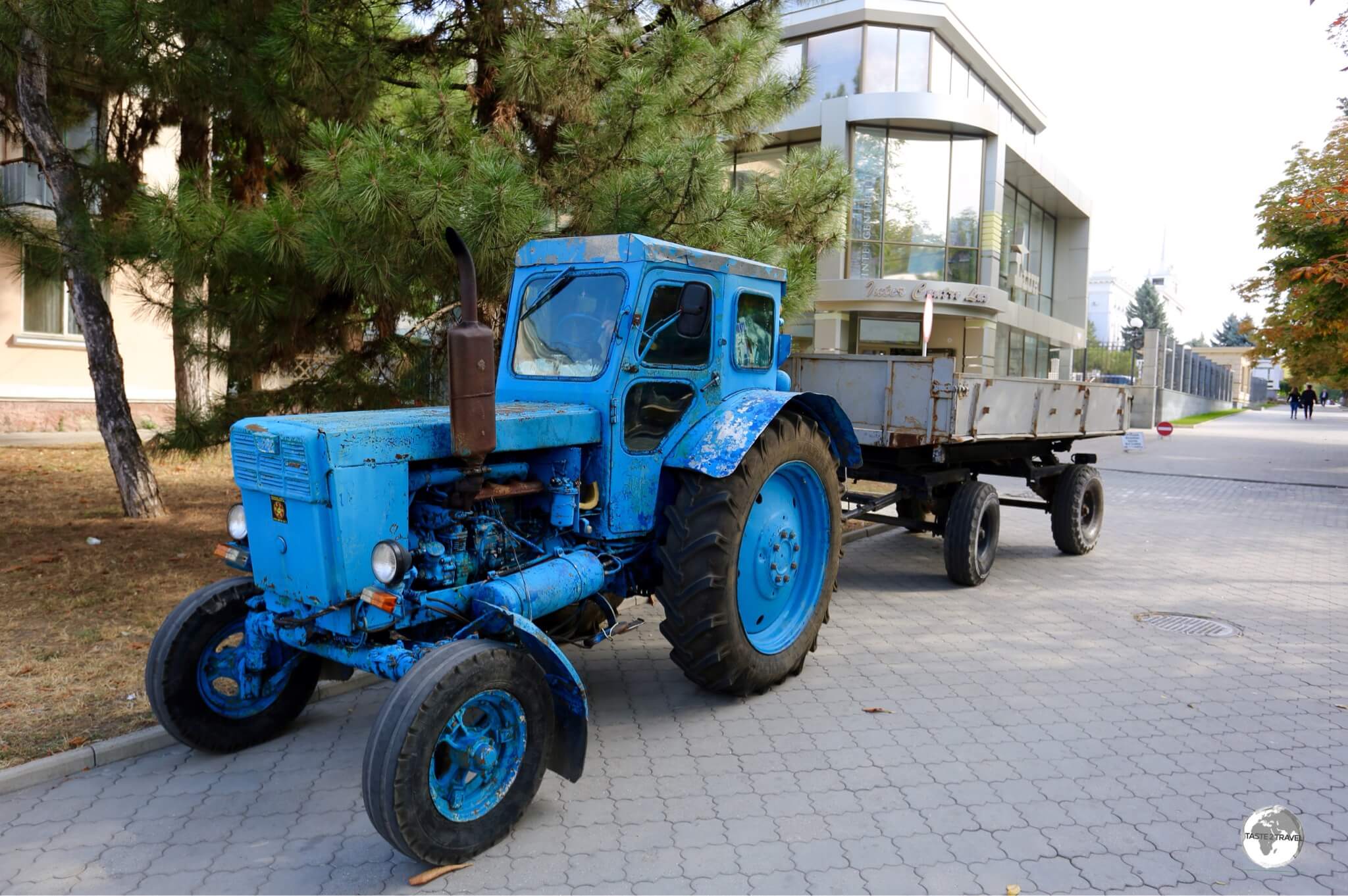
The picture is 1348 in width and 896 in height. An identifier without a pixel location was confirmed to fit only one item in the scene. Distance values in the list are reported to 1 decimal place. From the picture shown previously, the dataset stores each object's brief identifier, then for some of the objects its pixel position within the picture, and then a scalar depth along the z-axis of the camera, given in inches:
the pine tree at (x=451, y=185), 236.7
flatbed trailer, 284.4
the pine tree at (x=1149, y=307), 3489.2
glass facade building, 884.0
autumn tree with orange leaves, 542.3
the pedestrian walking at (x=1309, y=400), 1969.0
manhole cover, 270.7
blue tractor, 141.6
